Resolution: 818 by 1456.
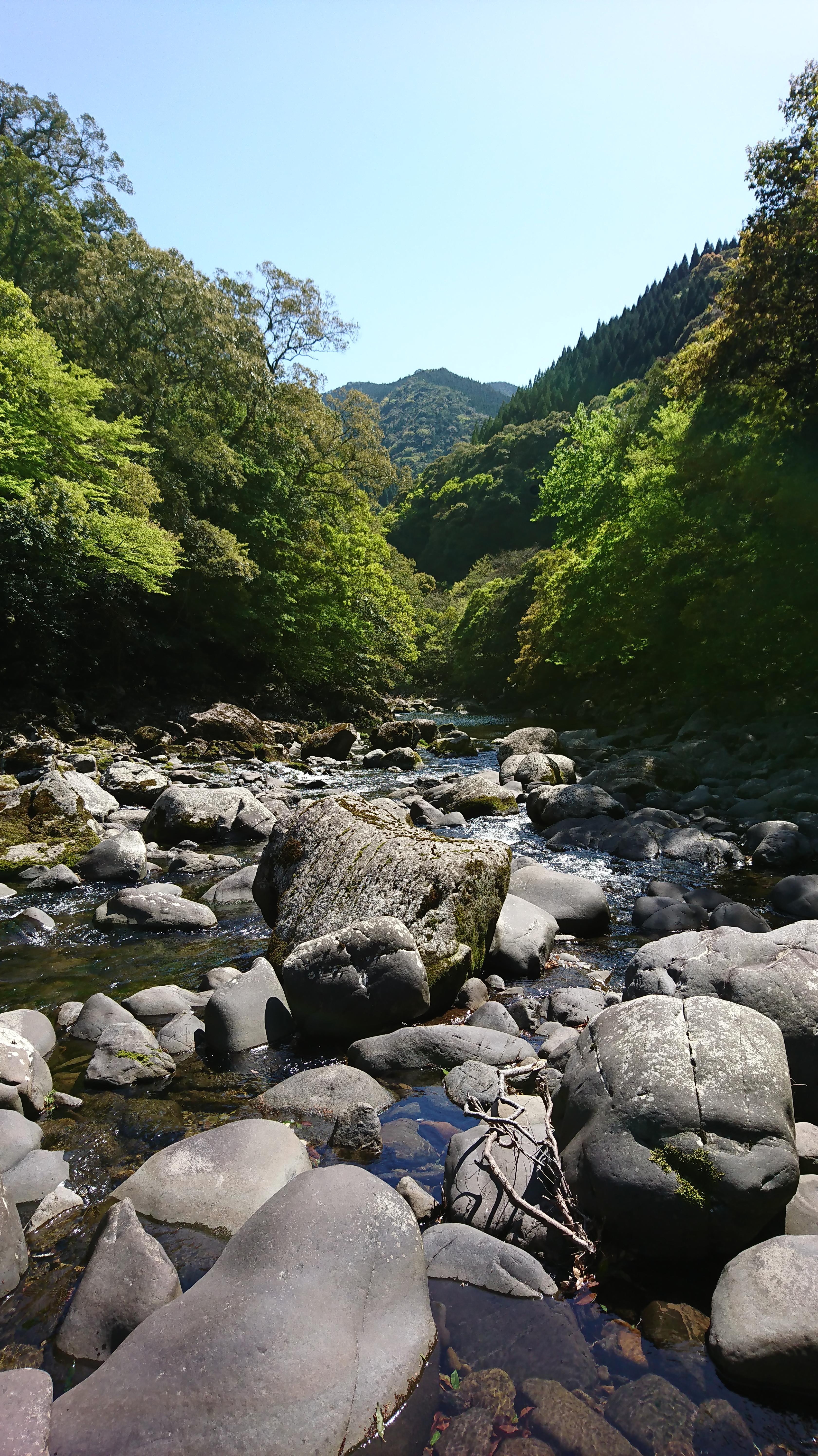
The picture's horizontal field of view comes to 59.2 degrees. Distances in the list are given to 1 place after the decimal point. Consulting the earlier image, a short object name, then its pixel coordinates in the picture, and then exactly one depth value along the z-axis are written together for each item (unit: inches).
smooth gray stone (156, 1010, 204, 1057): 196.4
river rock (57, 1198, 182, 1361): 105.0
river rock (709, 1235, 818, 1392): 98.1
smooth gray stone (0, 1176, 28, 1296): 115.6
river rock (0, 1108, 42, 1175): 143.9
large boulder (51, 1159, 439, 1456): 87.7
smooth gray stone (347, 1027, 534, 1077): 187.8
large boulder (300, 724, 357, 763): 847.1
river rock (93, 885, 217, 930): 291.0
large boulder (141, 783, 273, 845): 427.5
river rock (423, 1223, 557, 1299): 117.9
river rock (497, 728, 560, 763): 789.2
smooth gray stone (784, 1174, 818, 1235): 120.3
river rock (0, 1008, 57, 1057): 188.5
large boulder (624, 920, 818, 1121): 149.7
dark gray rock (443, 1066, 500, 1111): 167.9
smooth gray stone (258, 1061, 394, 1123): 167.6
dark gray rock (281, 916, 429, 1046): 201.9
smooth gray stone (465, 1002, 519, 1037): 205.3
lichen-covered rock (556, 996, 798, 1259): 116.5
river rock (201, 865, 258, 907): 324.5
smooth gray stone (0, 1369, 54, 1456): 85.4
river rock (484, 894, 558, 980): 248.5
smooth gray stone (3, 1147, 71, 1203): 137.5
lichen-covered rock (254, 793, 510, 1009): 227.6
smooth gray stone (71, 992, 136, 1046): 199.9
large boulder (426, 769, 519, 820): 531.5
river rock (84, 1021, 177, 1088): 178.4
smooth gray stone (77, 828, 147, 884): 350.6
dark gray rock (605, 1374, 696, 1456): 93.8
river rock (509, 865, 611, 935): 290.8
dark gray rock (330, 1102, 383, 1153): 153.2
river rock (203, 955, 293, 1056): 195.8
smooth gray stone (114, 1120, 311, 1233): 131.1
